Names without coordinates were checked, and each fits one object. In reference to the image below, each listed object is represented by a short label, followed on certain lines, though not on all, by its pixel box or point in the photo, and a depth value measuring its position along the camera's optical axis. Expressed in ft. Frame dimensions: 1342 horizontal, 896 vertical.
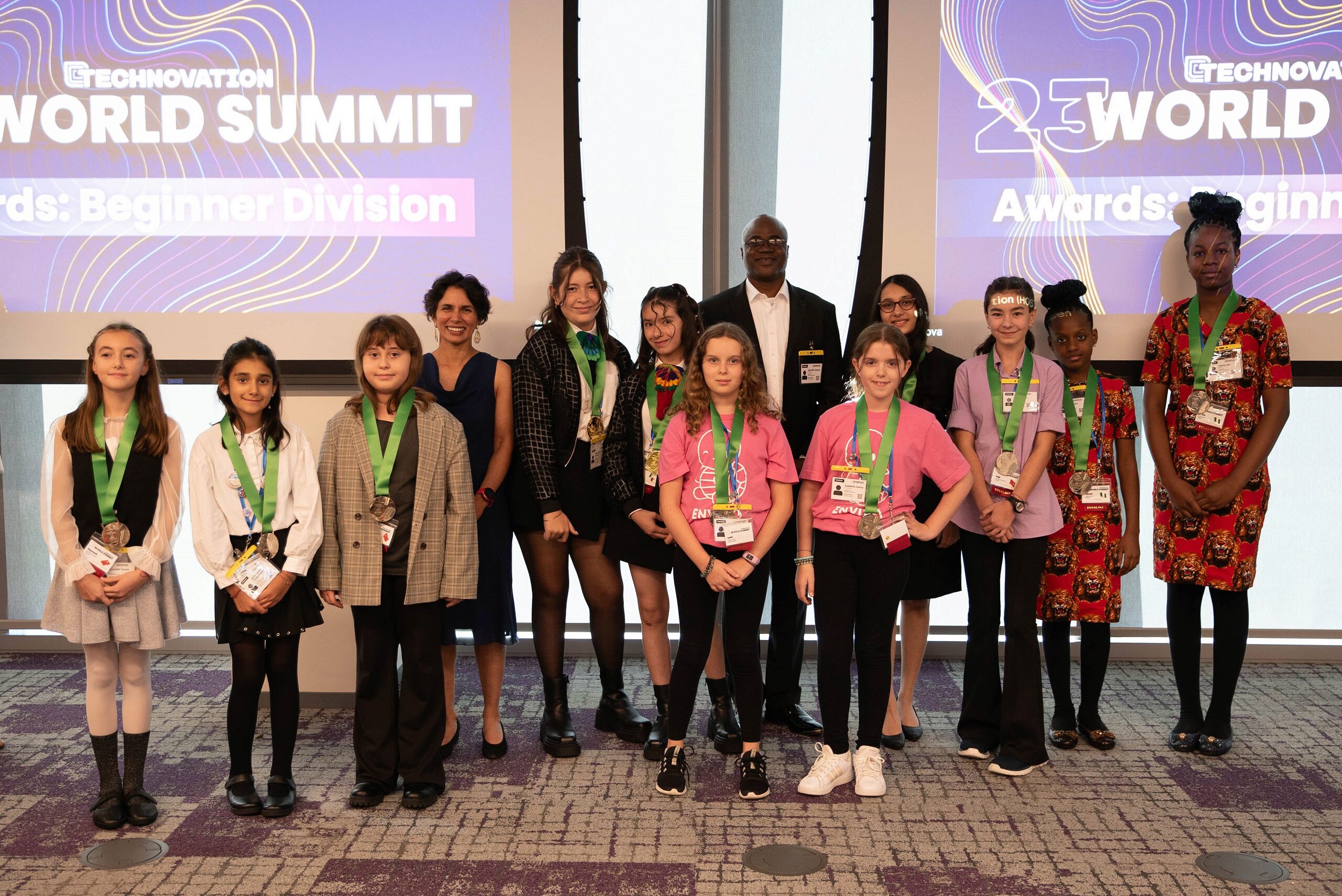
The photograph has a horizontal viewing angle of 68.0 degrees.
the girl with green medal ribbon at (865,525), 9.59
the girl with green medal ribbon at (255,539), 9.00
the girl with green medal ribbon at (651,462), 10.32
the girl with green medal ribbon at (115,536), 8.95
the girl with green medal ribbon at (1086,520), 10.72
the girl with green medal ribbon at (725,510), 9.50
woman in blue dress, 10.57
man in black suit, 11.18
